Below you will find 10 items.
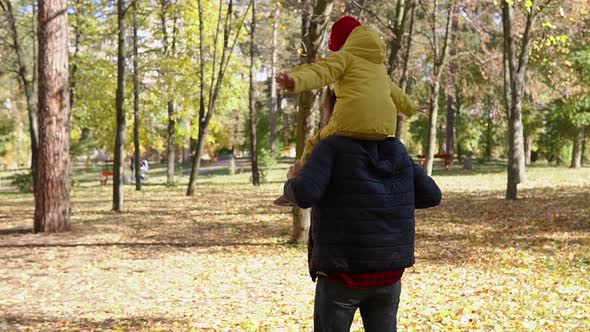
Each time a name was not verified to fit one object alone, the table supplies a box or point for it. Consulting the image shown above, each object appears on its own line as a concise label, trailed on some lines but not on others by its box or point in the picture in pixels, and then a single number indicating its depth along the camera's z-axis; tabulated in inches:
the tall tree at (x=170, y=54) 923.2
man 96.9
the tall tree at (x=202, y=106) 787.4
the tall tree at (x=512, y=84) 603.5
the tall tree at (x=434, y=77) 722.2
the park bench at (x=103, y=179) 1175.4
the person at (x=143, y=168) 1264.1
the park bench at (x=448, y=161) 1270.9
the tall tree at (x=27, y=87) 688.5
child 98.3
